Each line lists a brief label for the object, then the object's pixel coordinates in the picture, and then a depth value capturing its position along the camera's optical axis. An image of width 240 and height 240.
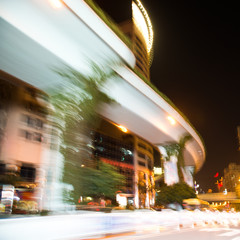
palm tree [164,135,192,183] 22.17
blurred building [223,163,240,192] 150.54
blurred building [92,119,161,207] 72.50
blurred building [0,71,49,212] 22.38
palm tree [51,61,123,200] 9.20
